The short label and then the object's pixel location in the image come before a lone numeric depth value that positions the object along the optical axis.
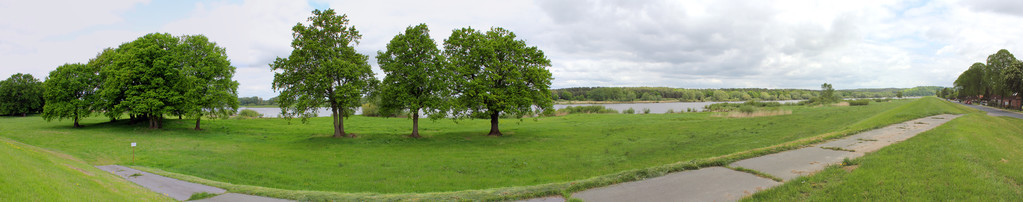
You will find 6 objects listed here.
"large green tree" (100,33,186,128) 27.00
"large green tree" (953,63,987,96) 57.68
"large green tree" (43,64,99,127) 28.73
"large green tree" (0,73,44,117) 43.06
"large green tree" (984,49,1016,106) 46.69
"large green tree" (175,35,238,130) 27.75
